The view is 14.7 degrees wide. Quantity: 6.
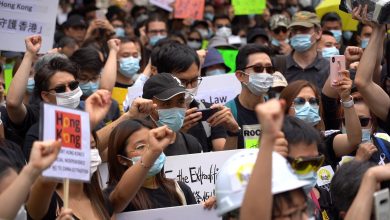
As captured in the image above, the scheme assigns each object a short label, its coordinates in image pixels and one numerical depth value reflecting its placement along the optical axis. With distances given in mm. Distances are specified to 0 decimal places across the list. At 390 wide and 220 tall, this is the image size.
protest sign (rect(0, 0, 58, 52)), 11999
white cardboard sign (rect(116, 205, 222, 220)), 8624
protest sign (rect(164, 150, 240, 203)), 10320
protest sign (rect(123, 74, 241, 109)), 13616
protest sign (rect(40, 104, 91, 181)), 6631
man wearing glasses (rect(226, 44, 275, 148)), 11253
